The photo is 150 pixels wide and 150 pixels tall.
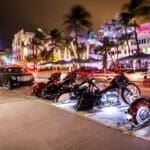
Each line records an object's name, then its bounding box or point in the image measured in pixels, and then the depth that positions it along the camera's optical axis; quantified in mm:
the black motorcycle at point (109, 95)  4975
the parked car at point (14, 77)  10050
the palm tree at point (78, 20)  26477
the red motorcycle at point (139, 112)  3630
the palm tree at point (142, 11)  13528
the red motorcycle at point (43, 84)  6994
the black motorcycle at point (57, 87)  6386
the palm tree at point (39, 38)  43929
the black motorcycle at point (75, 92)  5365
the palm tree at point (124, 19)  25395
